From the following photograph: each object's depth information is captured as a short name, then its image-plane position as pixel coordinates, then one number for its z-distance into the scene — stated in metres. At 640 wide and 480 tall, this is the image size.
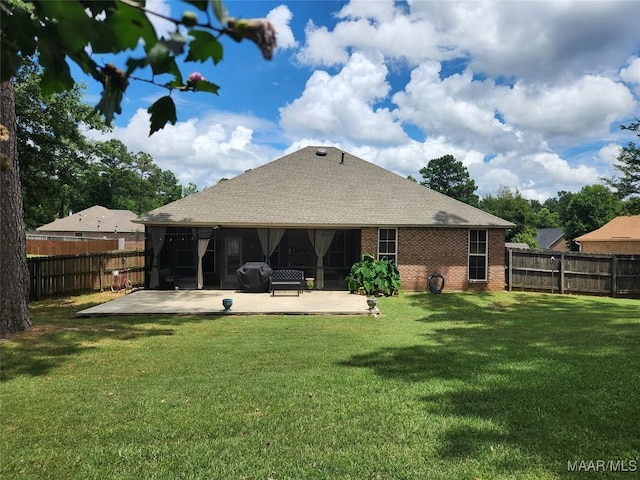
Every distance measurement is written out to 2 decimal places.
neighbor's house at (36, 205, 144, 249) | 49.72
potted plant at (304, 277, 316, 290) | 18.25
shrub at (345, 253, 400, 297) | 16.48
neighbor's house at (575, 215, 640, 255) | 34.59
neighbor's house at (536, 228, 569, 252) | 54.41
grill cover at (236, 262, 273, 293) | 16.64
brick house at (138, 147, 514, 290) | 17.78
